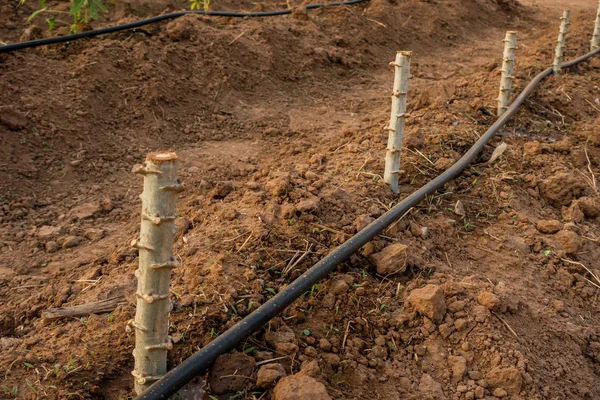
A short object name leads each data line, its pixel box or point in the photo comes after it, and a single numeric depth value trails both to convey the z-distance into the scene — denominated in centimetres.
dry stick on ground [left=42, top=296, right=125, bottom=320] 274
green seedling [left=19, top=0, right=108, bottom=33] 369
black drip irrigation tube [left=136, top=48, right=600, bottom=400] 221
